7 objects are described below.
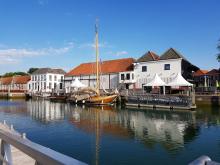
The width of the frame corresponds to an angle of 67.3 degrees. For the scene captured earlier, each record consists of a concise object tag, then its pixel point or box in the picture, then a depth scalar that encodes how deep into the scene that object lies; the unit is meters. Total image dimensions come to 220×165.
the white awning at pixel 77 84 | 44.36
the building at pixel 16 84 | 67.33
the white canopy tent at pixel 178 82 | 28.13
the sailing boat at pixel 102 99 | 32.51
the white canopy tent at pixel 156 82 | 30.49
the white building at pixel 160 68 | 35.07
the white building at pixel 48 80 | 59.94
